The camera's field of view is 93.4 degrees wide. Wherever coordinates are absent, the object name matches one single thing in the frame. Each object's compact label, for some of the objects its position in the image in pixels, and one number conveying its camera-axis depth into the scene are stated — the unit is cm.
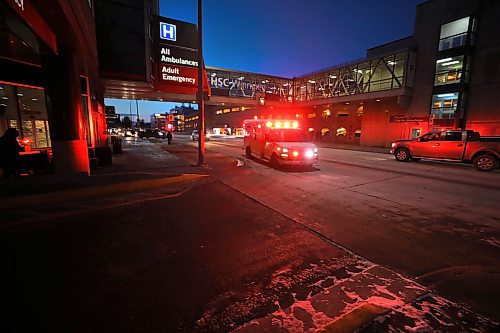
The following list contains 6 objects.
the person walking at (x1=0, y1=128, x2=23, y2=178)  808
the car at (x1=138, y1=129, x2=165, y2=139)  4328
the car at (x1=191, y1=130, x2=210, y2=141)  3877
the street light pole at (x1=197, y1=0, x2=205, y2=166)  1055
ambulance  1102
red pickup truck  1198
